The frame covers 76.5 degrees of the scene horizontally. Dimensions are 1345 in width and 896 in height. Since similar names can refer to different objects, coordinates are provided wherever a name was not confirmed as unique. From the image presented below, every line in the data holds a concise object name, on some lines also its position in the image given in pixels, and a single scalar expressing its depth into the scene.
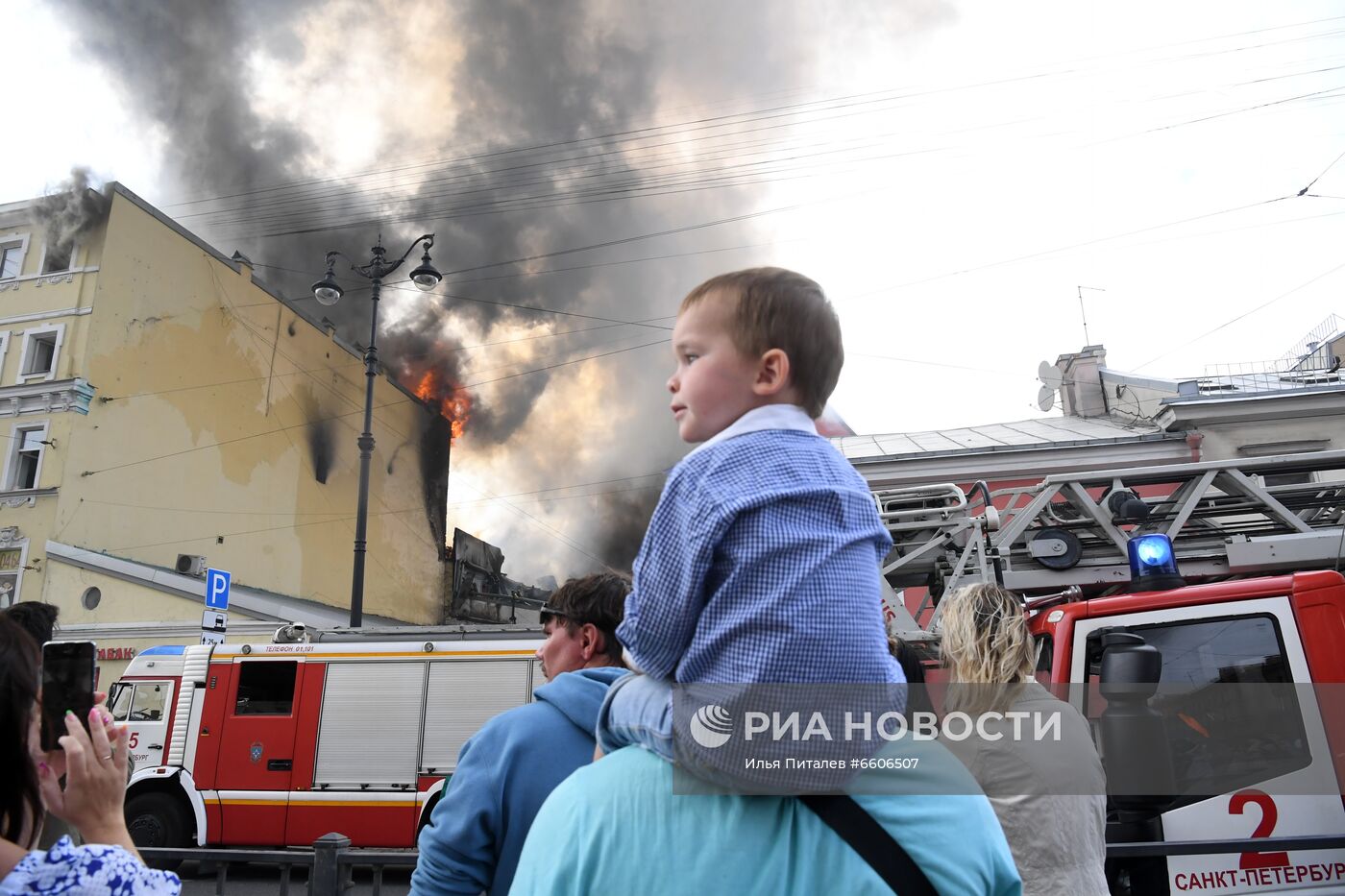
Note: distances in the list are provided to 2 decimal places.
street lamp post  14.30
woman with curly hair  2.32
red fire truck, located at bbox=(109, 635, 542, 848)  10.88
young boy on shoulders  0.88
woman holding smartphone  1.39
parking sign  11.53
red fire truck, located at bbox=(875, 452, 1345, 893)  4.02
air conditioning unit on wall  23.31
